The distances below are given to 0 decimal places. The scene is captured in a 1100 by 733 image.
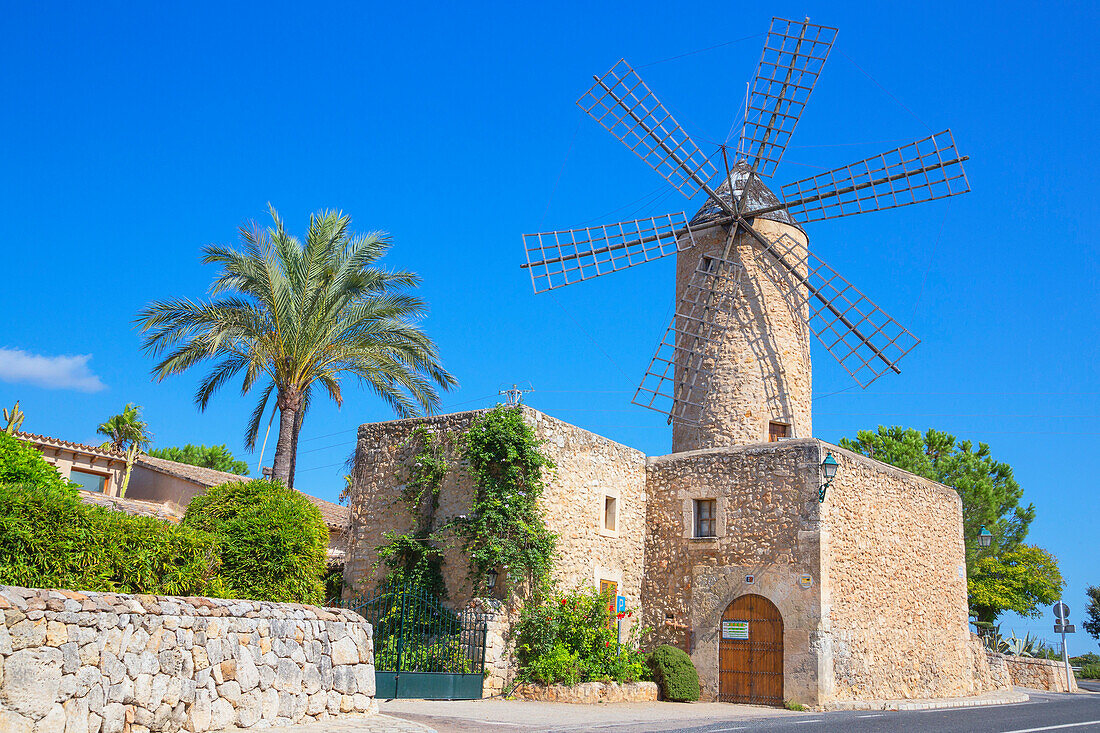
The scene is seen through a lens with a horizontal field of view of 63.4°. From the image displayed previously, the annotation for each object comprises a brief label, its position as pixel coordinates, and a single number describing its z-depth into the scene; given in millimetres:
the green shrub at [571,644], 13633
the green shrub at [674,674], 14961
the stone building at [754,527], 15016
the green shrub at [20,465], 11133
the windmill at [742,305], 18453
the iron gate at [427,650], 12227
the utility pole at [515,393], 15102
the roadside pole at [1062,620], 20203
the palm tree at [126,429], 30625
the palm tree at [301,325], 16094
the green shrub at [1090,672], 33094
